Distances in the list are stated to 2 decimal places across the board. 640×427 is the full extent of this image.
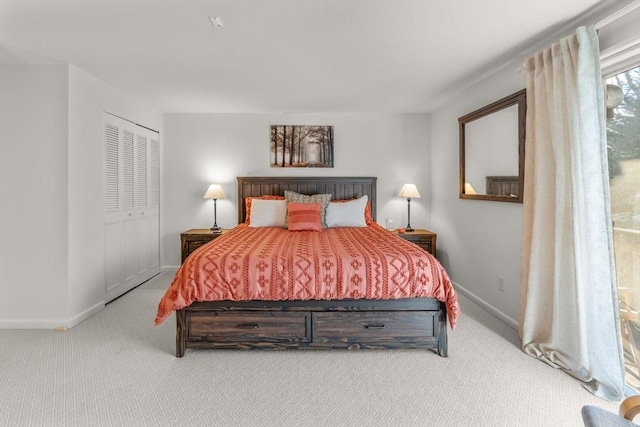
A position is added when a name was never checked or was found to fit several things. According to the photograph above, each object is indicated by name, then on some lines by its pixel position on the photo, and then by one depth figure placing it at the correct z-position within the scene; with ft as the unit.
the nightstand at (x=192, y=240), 13.51
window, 6.50
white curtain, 6.47
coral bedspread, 7.57
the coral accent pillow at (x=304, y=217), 12.42
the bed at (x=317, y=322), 7.77
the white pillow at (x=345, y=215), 13.41
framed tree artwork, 15.40
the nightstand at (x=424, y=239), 13.61
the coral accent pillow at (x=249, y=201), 14.29
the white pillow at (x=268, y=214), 13.42
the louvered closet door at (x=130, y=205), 11.53
